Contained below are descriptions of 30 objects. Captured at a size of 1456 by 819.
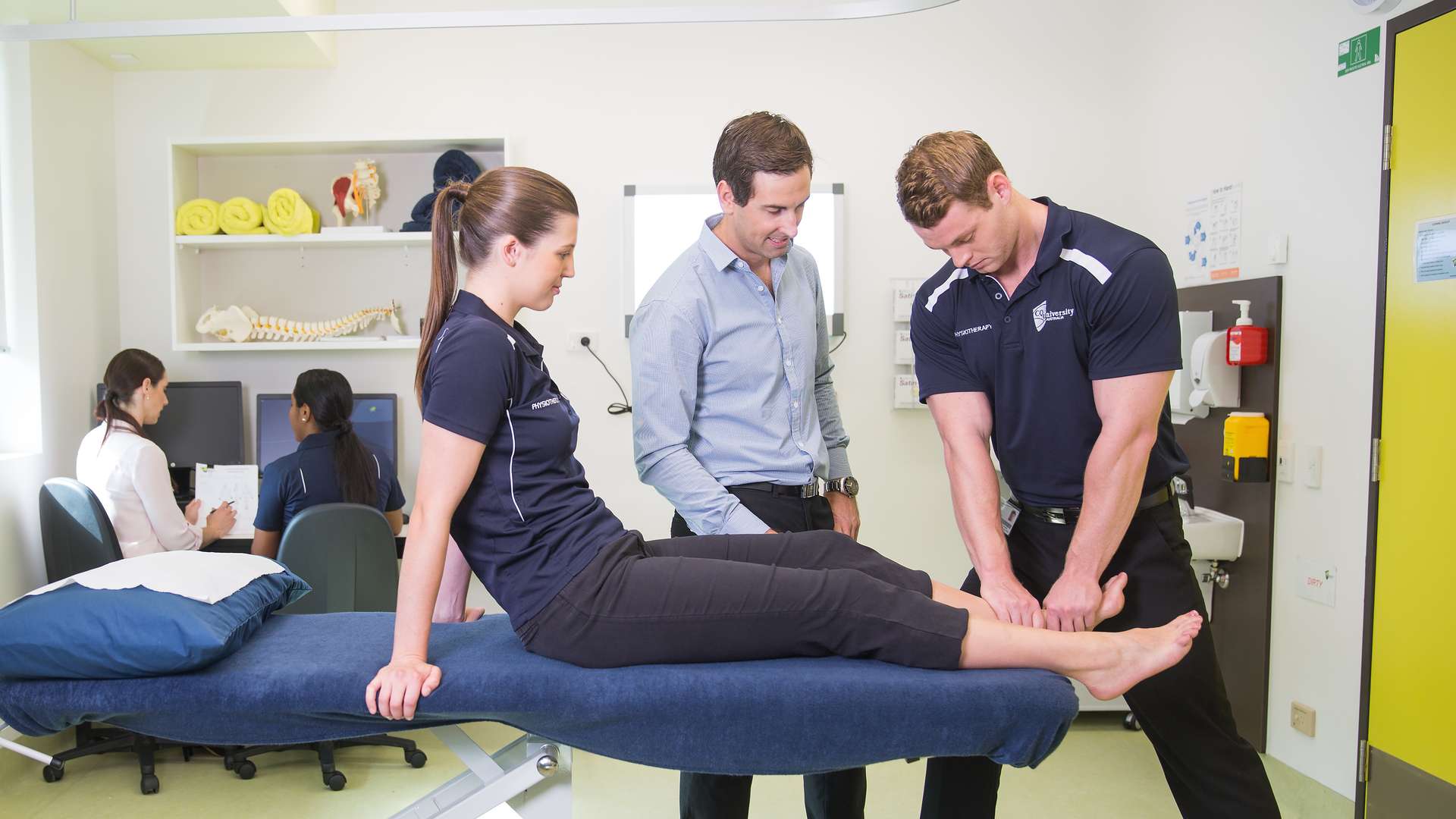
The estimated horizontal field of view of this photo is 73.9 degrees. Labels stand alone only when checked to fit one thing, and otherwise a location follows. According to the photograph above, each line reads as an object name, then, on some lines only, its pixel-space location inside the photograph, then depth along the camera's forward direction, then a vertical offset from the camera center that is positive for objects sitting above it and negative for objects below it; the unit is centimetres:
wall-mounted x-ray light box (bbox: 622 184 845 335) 332 +45
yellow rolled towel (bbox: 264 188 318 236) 323 +47
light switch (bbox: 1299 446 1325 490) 243 -27
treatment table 125 -46
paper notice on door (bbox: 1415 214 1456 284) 202 +23
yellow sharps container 257 -23
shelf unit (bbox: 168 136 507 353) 333 +36
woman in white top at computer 267 -31
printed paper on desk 316 -43
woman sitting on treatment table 130 -30
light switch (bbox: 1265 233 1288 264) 254 +29
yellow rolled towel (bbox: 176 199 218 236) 319 +45
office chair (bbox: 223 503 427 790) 252 -54
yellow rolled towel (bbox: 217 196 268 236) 321 +46
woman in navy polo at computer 279 -33
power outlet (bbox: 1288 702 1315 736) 249 -93
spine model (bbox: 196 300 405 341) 328 +10
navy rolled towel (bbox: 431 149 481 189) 322 +63
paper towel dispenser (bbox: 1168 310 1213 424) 278 -2
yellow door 205 -23
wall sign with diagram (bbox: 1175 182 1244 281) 277 +37
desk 308 -61
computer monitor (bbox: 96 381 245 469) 325 -24
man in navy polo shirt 149 -11
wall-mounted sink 270 -50
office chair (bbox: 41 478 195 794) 256 -47
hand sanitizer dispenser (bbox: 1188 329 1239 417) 266 -5
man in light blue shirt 163 -3
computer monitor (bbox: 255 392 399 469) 330 -23
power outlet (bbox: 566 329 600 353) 337 +6
